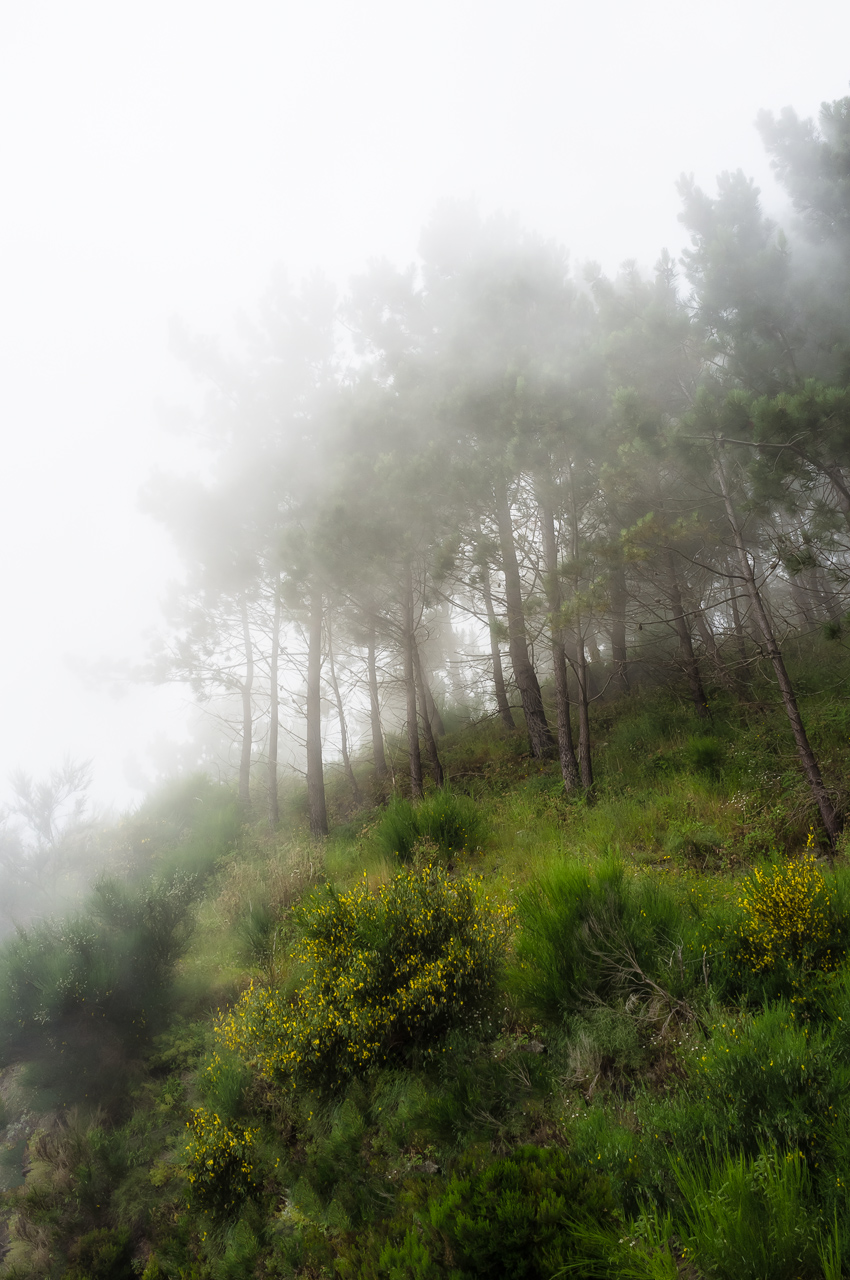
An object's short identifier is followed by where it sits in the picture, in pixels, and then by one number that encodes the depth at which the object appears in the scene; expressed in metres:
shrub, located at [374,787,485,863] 7.65
